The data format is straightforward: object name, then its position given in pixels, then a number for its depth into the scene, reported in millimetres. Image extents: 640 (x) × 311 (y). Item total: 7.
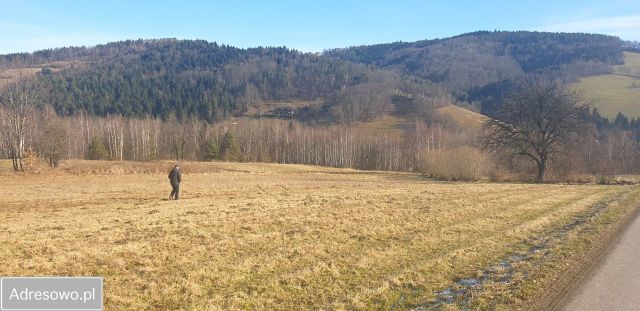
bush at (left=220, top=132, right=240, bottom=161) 96250
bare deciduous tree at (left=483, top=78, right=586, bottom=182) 48719
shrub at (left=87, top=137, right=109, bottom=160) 87000
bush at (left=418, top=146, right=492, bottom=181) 49656
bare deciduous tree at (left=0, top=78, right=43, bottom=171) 50469
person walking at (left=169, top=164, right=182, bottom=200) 24594
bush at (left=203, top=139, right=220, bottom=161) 96312
